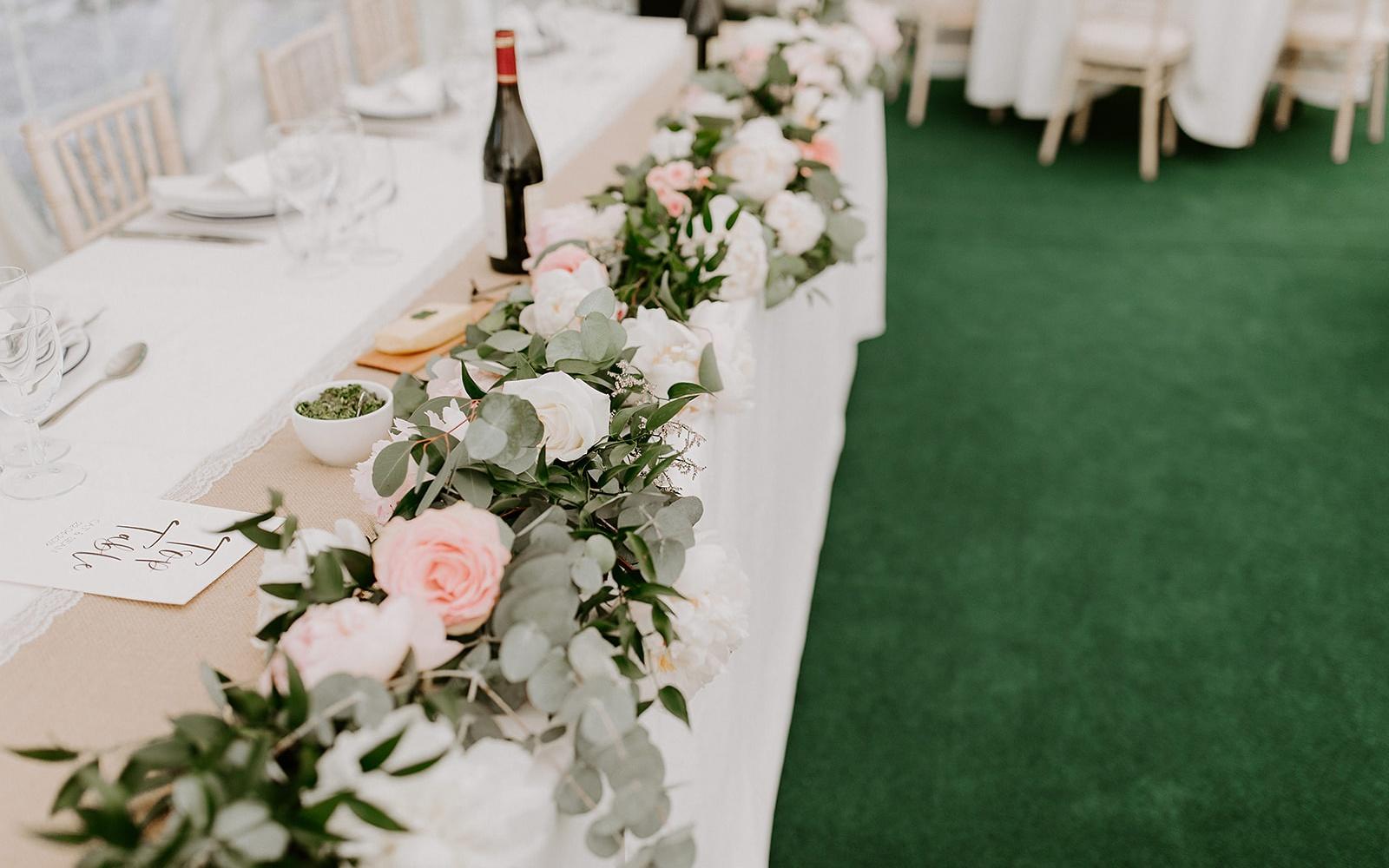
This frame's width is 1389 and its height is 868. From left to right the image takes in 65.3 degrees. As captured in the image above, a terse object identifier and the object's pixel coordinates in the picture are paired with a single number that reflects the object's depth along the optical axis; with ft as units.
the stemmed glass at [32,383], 2.88
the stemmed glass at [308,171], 4.37
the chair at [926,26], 16.58
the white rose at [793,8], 7.97
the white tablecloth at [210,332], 3.34
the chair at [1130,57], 13.99
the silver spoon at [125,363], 3.79
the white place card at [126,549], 2.77
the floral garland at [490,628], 1.69
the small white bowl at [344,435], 3.18
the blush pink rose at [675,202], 4.19
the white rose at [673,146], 4.77
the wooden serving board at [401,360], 3.91
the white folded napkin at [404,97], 6.56
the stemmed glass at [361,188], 4.62
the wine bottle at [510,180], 4.58
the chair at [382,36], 8.69
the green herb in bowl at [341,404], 3.26
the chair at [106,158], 5.34
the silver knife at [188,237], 4.98
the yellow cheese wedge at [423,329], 3.96
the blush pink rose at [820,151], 5.25
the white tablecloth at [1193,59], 14.25
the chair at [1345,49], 14.03
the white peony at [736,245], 3.97
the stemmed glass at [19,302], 2.96
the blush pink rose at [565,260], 3.62
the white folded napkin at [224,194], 5.05
